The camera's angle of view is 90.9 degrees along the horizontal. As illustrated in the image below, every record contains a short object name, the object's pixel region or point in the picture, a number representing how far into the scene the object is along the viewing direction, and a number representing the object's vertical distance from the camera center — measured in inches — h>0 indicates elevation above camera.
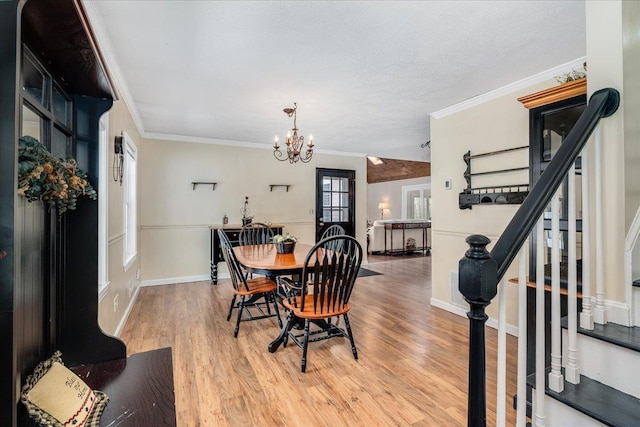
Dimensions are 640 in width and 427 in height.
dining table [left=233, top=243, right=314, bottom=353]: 101.1 -16.5
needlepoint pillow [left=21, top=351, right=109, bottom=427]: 35.4 -22.1
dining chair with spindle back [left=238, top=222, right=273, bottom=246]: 177.2 -11.6
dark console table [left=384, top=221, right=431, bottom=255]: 327.9 -19.8
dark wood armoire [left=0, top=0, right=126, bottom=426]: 27.6 +0.3
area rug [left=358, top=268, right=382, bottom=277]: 222.0 -42.6
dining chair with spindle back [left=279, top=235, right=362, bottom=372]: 90.7 -23.6
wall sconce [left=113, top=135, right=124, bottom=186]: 113.5 +21.2
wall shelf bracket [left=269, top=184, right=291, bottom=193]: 226.9 +21.1
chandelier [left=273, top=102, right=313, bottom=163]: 133.0 +30.3
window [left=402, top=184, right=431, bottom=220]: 428.8 +17.8
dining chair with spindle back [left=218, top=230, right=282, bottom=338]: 113.5 -28.0
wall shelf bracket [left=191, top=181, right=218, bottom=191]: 203.0 +20.3
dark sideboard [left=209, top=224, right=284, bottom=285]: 195.9 -17.9
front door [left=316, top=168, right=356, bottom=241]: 245.1 +12.1
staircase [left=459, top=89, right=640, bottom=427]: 34.7 -14.3
